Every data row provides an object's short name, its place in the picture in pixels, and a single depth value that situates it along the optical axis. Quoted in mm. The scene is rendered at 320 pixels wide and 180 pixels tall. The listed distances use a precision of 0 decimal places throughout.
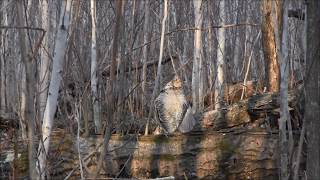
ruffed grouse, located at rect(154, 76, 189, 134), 10086
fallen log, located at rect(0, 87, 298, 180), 8555
